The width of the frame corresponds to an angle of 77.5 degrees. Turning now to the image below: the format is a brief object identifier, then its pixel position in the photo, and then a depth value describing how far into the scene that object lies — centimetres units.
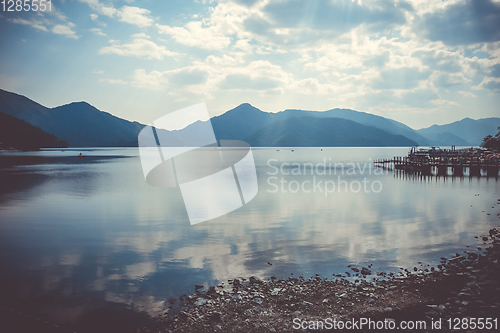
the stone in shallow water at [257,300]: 966
